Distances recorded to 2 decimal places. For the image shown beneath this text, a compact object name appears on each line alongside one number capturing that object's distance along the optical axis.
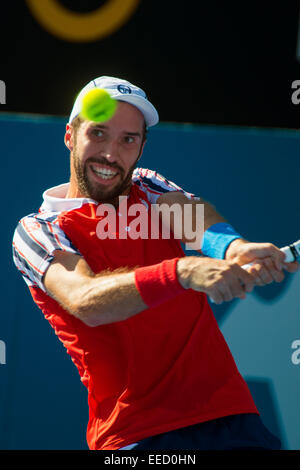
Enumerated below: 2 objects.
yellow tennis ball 4.65
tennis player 4.51
